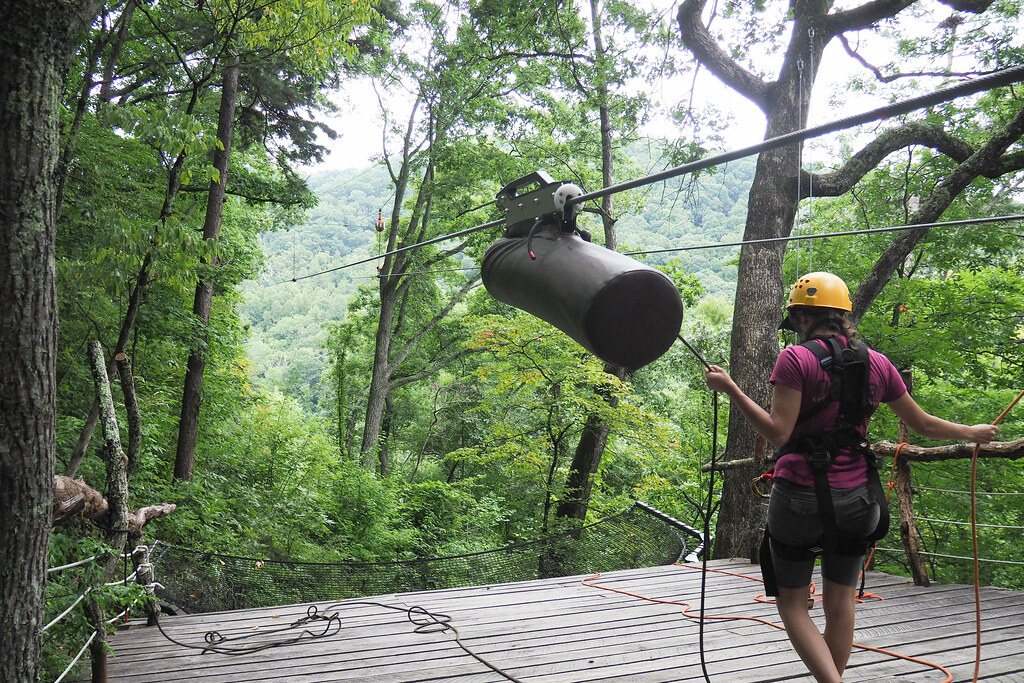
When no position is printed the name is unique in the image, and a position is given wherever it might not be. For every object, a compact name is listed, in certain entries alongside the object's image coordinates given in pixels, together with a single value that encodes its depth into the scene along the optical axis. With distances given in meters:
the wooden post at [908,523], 4.10
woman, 2.02
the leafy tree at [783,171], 6.12
